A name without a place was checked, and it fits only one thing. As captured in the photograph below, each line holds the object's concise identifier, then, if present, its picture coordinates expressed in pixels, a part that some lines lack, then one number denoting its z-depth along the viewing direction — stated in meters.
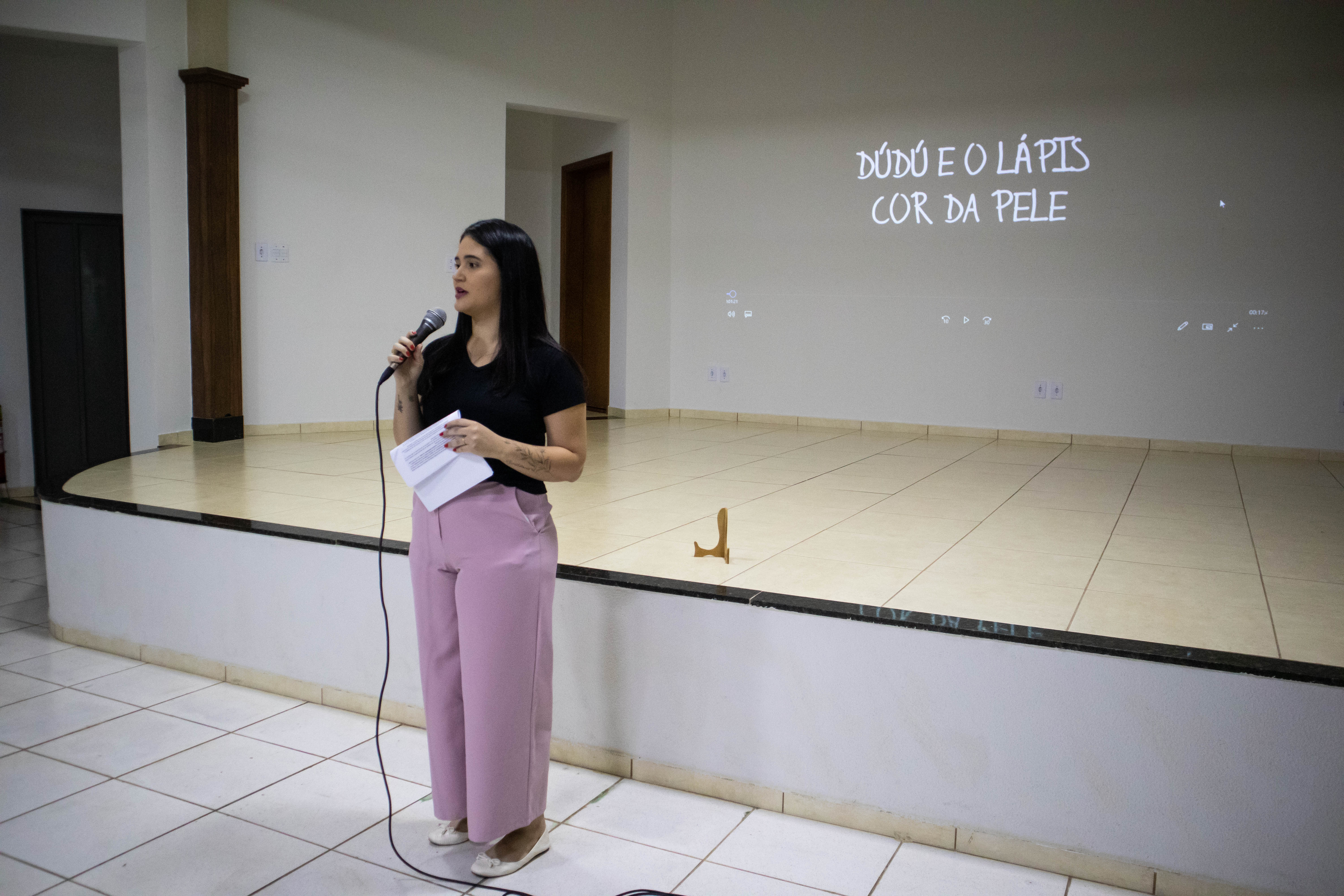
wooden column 5.53
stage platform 2.58
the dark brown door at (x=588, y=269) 8.31
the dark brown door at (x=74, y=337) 6.50
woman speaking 1.82
